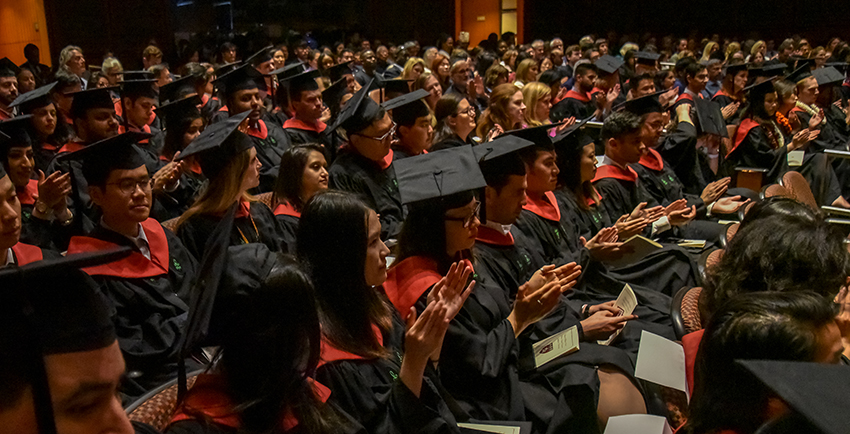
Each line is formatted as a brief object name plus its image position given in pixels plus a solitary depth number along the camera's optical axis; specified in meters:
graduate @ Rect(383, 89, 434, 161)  5.06
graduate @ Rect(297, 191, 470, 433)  2.02
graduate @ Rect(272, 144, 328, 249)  3.91
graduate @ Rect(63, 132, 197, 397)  2.78
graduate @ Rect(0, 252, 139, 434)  1.04
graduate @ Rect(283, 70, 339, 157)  6.03
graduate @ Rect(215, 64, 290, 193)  5.57
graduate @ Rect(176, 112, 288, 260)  3.47
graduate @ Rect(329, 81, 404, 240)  4.69
